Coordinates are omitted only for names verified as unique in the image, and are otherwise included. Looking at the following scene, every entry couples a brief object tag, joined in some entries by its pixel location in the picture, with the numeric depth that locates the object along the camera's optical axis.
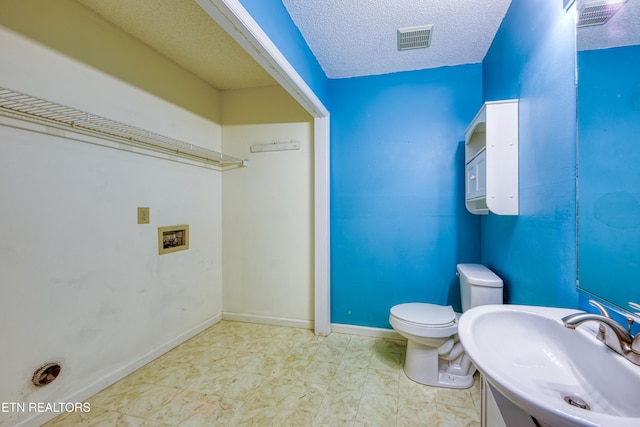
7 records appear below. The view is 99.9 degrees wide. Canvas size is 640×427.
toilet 1.71
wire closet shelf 1.29
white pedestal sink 0.55
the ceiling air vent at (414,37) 1.79
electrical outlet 1.95
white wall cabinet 1.48
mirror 0.81
